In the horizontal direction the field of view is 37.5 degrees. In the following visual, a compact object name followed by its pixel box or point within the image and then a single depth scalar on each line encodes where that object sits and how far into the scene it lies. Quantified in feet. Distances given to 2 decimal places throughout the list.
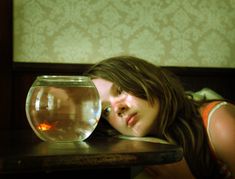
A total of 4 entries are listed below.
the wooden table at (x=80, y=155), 2.10
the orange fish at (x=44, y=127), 2.64
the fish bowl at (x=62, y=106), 2.57
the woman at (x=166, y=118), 3.62
